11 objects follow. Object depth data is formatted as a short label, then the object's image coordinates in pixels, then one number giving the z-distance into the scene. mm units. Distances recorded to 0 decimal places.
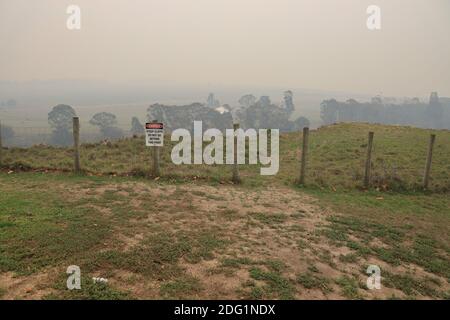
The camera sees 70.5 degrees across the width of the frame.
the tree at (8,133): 42944
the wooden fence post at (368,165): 10242
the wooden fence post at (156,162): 10164
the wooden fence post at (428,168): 10289
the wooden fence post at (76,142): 10141
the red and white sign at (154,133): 10055
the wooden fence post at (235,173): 10220
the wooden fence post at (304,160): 10295
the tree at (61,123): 48181
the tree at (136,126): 59231
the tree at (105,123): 64475
